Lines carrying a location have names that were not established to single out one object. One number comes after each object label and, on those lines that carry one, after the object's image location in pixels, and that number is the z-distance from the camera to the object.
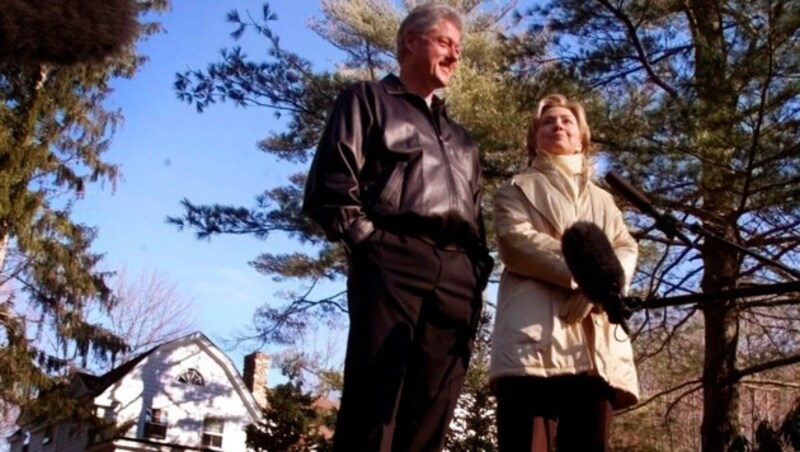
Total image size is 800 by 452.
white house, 21.67
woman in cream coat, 2.47
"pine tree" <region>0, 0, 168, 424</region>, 16.14
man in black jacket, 2.28
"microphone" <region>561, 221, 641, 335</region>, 2.22
